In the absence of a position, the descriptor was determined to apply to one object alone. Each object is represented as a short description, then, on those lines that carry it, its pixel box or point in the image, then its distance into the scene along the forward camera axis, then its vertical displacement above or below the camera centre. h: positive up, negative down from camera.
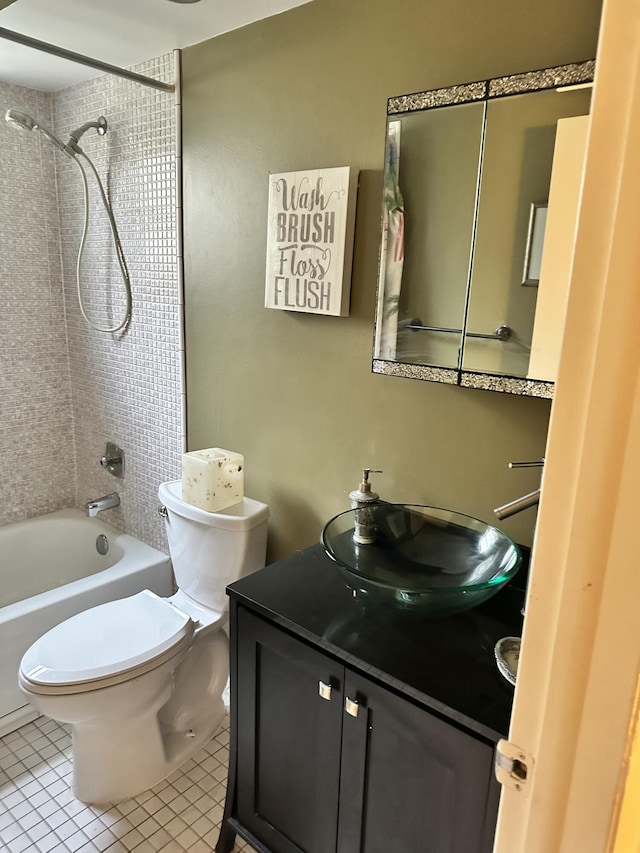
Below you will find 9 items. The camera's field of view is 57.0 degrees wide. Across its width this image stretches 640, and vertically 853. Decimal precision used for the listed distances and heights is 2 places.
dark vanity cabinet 1.04 -0.84
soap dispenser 1.49 -0.54
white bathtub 2.04 -1.15
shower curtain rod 1.60 +0.65
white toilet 1.60 -1.04
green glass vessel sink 1.19 -0.58
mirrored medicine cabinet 1.19 +0.16
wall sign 1.55 +0.15
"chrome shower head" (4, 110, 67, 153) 2.07 +0.56
